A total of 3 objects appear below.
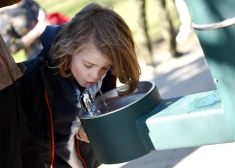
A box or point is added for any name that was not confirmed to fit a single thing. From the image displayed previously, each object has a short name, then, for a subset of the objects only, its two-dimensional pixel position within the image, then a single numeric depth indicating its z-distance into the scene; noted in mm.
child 2533
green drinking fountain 1524
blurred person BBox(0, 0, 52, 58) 5027
